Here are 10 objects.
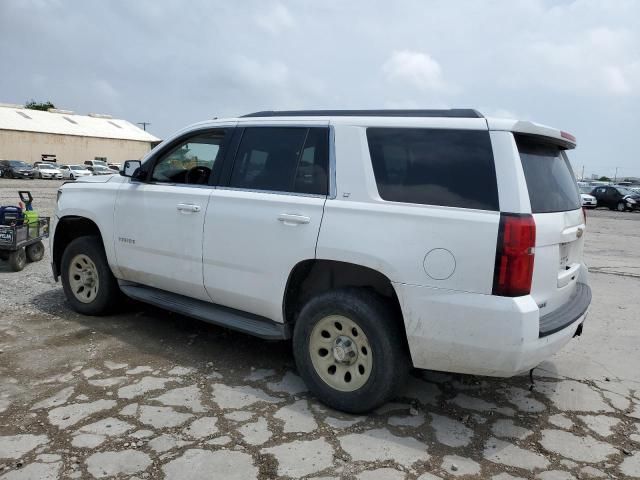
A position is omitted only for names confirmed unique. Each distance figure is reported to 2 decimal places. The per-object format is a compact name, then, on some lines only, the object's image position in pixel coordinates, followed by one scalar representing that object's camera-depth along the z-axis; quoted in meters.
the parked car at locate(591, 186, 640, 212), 30.28
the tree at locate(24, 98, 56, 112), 72.38
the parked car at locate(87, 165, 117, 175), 40.84
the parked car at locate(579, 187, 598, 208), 31.41
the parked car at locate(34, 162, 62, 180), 39.44
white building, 48.91
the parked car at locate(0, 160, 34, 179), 37.72
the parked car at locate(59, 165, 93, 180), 40.72
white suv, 2.91
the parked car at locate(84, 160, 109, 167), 45.49
